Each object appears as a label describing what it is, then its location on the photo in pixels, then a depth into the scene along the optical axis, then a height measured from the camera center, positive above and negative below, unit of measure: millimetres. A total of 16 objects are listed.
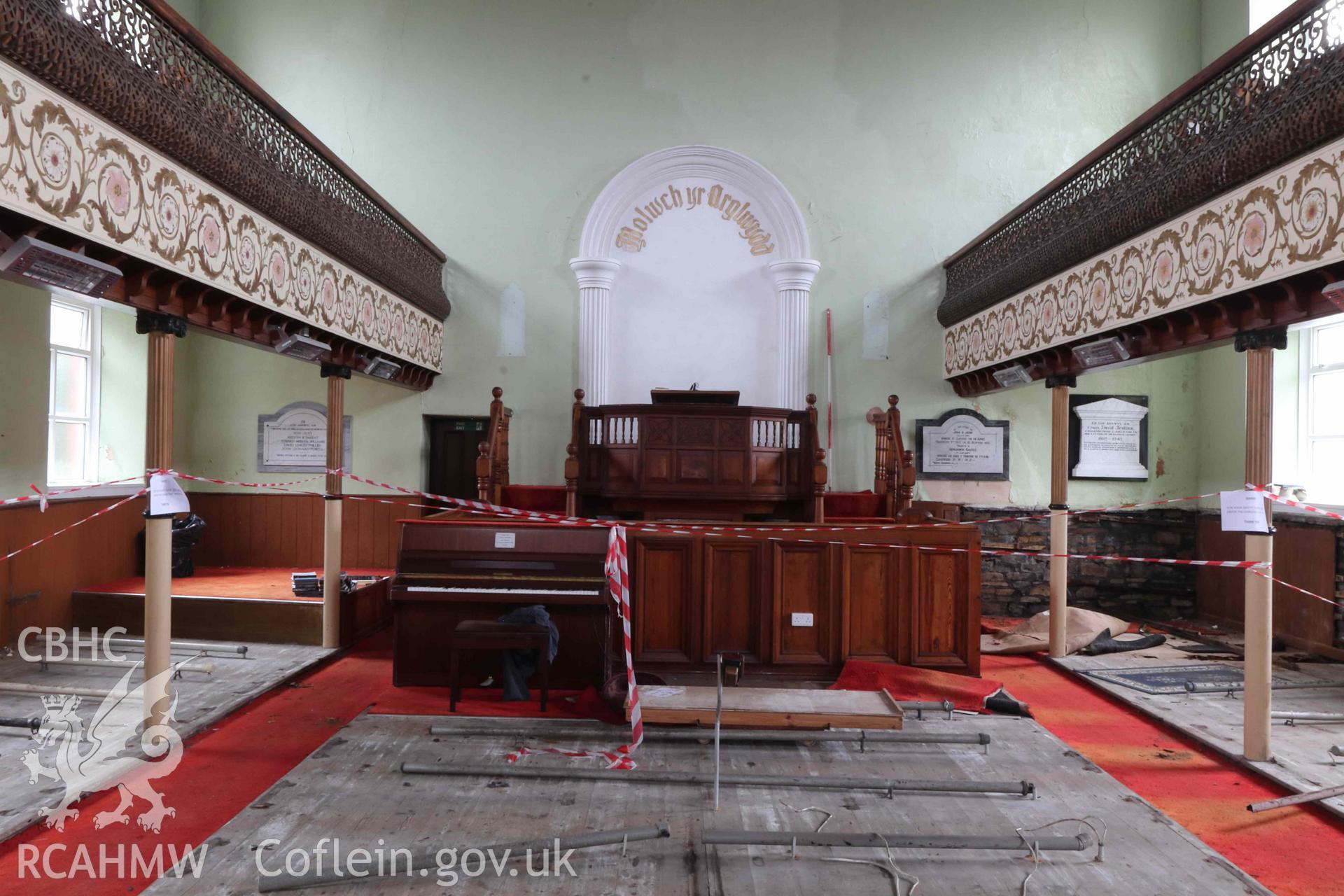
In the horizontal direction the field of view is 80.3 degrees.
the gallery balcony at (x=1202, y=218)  3979 +1587
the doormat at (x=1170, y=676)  6101 -1706
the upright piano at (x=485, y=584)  5805 -943
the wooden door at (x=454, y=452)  9555 +21
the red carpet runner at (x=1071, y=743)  3498 -1742
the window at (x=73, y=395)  7652 +536
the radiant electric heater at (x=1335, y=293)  3838 +840
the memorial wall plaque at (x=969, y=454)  9477 +80
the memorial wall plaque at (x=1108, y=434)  9289 +328
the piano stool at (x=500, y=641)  5227 -1227
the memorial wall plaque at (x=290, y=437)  9195 +169
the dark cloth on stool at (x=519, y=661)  5465 -1457
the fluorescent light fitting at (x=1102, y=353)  5941 +850
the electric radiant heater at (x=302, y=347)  5957 +815
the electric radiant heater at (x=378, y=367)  7488 +835
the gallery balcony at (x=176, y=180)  3432 +1536
